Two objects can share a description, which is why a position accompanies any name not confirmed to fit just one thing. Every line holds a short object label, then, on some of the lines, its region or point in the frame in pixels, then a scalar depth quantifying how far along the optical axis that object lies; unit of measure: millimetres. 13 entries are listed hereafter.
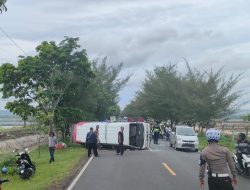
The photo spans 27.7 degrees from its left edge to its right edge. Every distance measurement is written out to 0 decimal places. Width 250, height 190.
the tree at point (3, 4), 8981
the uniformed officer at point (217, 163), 8539
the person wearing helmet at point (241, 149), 17562
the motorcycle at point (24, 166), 17594
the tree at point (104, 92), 46844
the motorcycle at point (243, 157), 17172
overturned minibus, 34375
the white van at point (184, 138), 34969
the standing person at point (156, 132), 42500
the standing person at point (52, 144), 24703
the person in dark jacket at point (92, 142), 28597
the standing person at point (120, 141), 29609
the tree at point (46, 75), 38438
